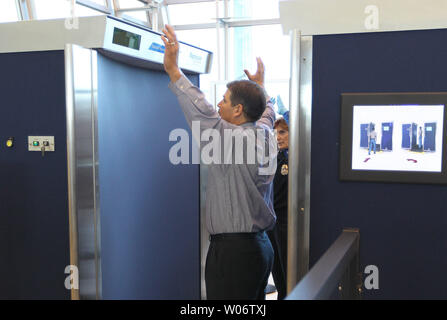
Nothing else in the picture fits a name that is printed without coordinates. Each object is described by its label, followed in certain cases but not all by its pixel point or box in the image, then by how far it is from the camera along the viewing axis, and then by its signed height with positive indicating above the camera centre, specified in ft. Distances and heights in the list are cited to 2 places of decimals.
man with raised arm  7.04 -0.97
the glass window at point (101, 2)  21.88 +6.53
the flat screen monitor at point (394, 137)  6.89 +0.03
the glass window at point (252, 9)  23.18 +6.60
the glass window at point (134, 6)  23.03 +6.63
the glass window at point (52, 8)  18.31 +5.35
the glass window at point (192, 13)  24.04 +6.67
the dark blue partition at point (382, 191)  6.98 -0.81
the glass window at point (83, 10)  20.11 +5.79
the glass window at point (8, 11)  17.60 +4.96
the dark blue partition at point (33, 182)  8.86 -0.85
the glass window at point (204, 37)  24.12 +5.41
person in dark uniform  10.62 -1.78
